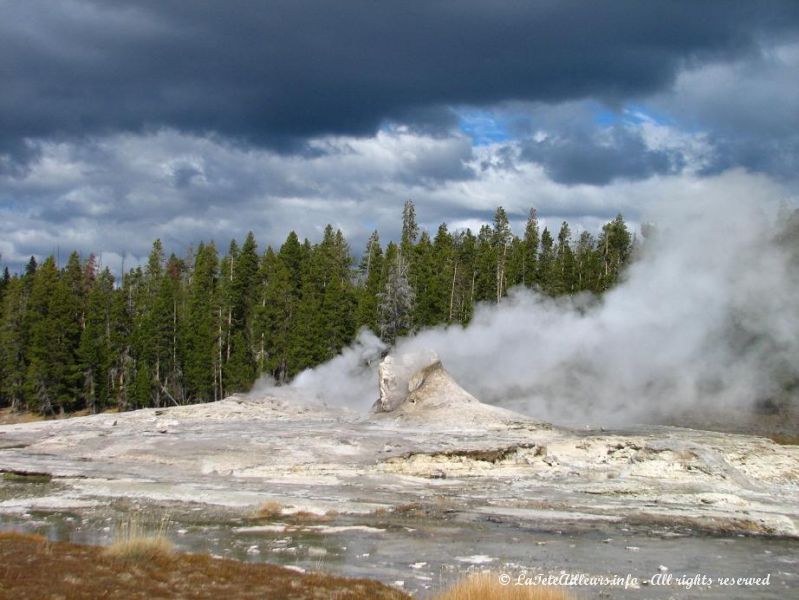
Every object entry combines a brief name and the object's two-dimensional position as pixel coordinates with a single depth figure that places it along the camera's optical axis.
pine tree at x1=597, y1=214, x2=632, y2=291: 95.69
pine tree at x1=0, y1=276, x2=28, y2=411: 65.50
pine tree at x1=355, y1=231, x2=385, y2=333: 60.88
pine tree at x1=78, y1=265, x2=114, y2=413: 63.66
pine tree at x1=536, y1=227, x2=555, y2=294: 73.77
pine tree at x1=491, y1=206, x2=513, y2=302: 90.18
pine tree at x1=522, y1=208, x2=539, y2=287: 78.31
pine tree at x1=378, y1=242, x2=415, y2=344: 53.88
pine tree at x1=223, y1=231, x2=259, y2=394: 63.09
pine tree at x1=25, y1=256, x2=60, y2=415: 62.34
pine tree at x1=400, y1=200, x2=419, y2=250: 98.00
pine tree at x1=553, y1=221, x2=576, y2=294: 71.56
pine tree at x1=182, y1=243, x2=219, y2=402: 64.38
